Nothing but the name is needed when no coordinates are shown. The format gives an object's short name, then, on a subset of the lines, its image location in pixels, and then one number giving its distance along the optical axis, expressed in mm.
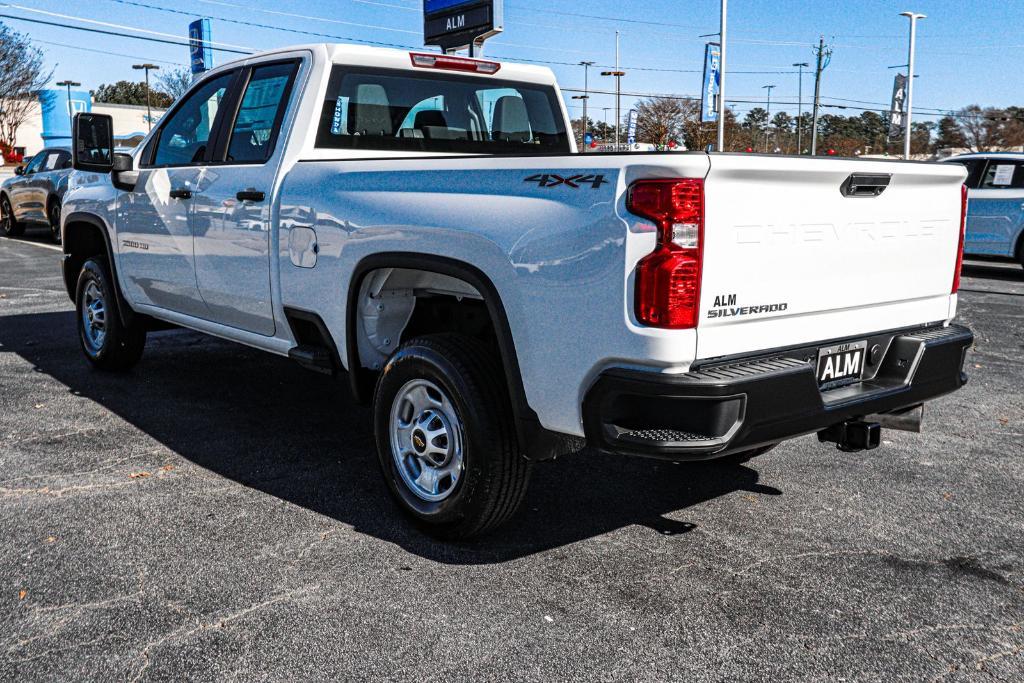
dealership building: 44362
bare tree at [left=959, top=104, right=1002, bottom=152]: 73062
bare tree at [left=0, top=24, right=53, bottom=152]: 46994
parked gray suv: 17109
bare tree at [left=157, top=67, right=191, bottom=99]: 79225
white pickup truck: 2977
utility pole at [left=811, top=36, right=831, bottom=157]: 61931
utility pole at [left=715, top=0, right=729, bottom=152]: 40531
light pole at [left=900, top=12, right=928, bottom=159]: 39125
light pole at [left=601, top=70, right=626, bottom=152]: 60534
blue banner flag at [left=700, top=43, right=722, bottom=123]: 41531
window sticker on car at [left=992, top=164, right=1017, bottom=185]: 13523
